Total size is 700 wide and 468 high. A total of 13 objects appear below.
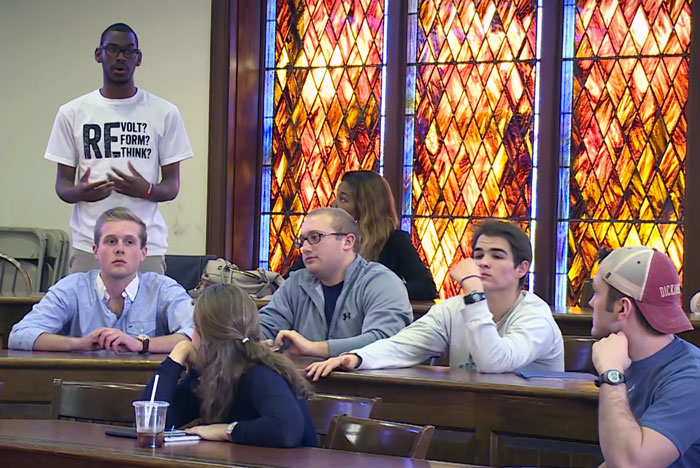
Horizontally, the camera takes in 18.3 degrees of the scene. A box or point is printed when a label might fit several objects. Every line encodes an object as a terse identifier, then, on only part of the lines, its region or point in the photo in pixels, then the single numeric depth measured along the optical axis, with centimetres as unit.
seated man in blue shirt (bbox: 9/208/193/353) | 741
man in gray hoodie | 749
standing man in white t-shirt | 842
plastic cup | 449
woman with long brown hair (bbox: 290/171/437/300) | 949
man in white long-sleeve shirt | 640
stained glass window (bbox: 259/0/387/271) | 1294
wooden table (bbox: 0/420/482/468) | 424
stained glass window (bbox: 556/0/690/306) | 1167
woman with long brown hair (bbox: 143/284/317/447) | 514
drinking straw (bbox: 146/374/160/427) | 448
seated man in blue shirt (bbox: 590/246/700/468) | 445
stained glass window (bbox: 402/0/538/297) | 1225
